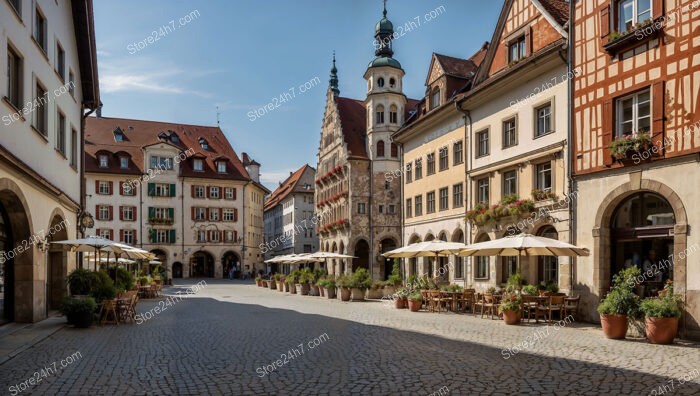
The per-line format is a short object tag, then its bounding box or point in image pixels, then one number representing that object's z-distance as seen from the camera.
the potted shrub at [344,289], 30.50
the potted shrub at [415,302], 23.55
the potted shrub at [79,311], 16.78
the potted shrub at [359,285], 30.56
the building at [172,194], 64.00
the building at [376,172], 49.34
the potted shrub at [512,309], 18.36
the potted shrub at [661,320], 14.18
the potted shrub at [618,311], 15.02
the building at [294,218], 80.06
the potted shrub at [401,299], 24.81
